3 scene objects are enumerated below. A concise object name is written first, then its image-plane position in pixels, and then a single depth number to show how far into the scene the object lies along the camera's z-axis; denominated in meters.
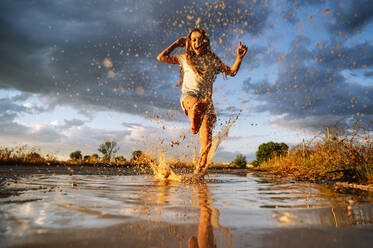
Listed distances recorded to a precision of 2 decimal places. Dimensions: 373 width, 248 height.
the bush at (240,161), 21.95
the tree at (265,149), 28.06
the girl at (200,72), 4.64
